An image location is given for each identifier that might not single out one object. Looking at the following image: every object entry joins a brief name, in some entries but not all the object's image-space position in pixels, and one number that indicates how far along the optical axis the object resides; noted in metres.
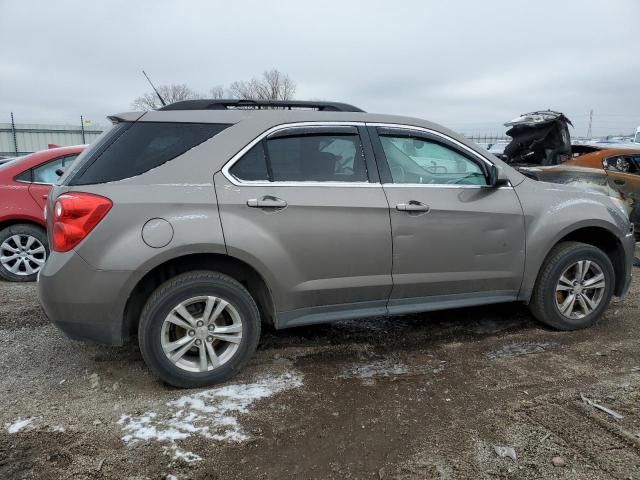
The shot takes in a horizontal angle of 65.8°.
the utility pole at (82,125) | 23.02
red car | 5.63
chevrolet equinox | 2.96
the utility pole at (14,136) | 22.03
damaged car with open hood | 7.25
